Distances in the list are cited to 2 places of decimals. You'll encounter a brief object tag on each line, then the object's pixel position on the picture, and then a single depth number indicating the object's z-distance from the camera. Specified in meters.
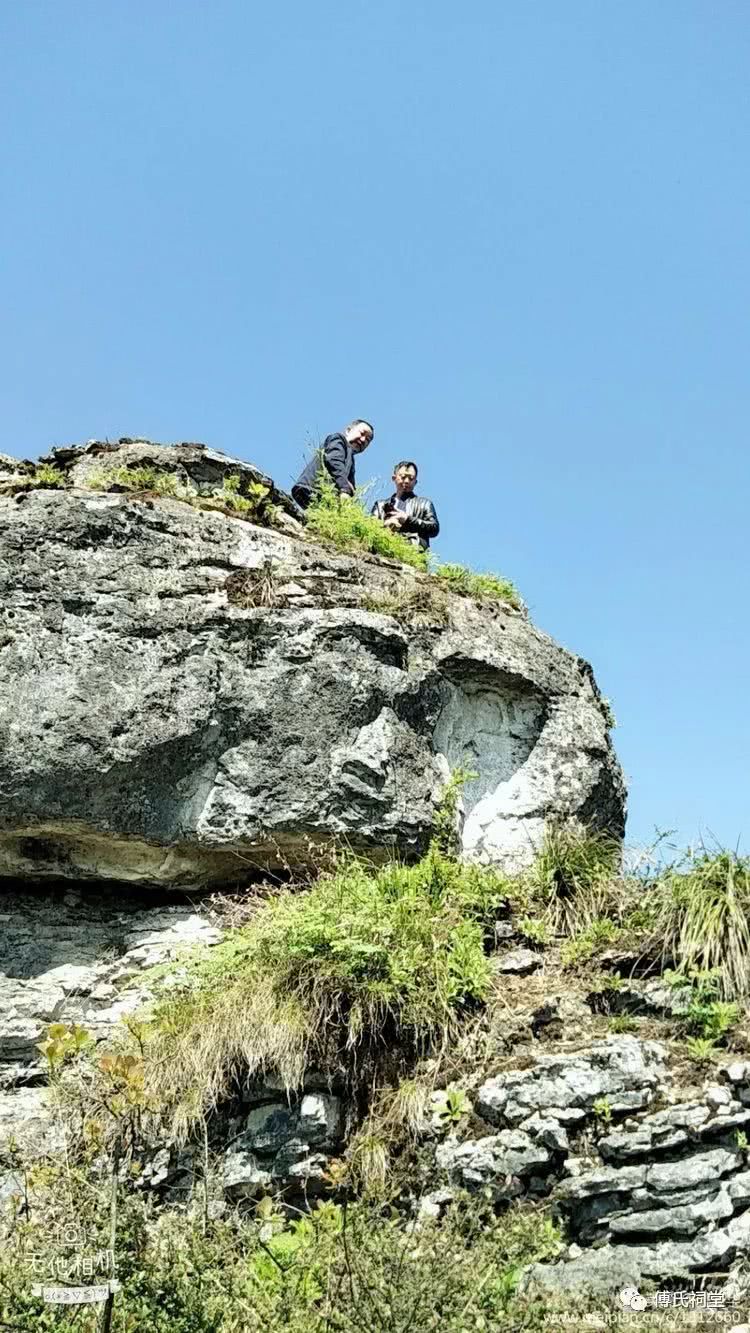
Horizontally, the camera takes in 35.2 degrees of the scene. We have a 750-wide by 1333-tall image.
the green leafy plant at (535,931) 7.63
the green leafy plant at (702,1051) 6.31
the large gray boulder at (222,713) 7.82
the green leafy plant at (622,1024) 6.63
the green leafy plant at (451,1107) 6.39
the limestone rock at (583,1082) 6.18
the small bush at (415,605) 8.85
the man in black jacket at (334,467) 11.05
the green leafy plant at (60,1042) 4.97
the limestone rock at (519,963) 7.41
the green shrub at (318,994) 6.60
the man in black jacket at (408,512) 11.52
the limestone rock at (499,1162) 6.00
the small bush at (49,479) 9.09
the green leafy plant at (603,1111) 6.10
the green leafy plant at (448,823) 8.27
